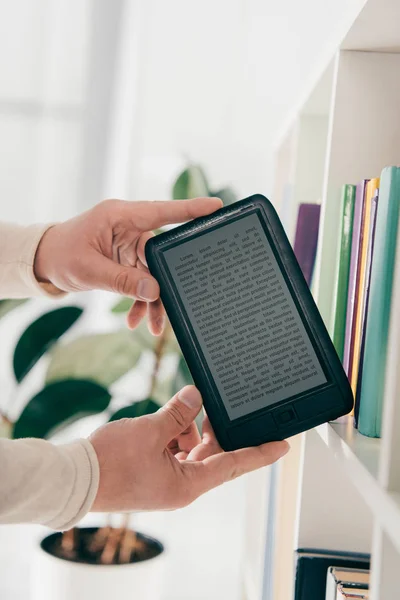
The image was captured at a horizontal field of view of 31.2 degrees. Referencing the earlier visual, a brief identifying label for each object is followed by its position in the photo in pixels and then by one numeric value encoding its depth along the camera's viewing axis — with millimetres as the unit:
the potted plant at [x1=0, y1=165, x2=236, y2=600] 1384
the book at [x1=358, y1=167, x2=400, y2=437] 585
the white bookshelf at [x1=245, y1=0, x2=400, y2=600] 497
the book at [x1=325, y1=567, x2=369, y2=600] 732
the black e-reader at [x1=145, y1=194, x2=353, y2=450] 670
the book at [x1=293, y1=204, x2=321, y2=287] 1091
